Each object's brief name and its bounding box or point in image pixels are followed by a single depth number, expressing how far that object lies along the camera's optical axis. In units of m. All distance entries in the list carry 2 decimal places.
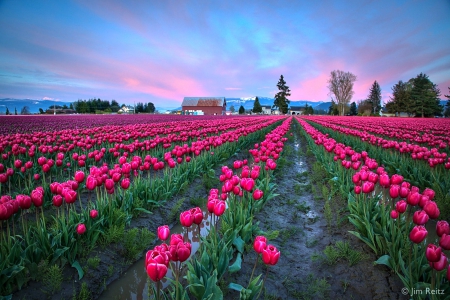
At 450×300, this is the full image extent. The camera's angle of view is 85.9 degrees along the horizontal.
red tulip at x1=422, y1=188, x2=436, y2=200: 2.83
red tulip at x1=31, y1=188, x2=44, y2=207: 2.75
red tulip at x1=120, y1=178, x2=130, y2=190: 3.62
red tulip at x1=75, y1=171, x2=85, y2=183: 3.36
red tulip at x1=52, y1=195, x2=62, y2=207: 2.91
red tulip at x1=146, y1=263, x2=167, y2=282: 1.51
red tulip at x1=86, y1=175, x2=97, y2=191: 3.29
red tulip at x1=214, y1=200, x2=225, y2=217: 2.58
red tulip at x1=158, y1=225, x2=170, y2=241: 2.04
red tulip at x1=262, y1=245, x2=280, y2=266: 1.85
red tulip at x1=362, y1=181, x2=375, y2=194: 3.29
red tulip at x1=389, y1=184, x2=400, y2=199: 2.87
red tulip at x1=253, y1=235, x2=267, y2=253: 1.97
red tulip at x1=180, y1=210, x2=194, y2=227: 2.24
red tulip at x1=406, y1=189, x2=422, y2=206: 2.60
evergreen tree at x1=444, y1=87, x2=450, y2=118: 61.82
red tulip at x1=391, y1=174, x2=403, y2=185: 3.29
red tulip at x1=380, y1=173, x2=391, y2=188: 3.33
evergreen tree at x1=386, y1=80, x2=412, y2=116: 62.52
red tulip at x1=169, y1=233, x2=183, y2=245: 1.86
